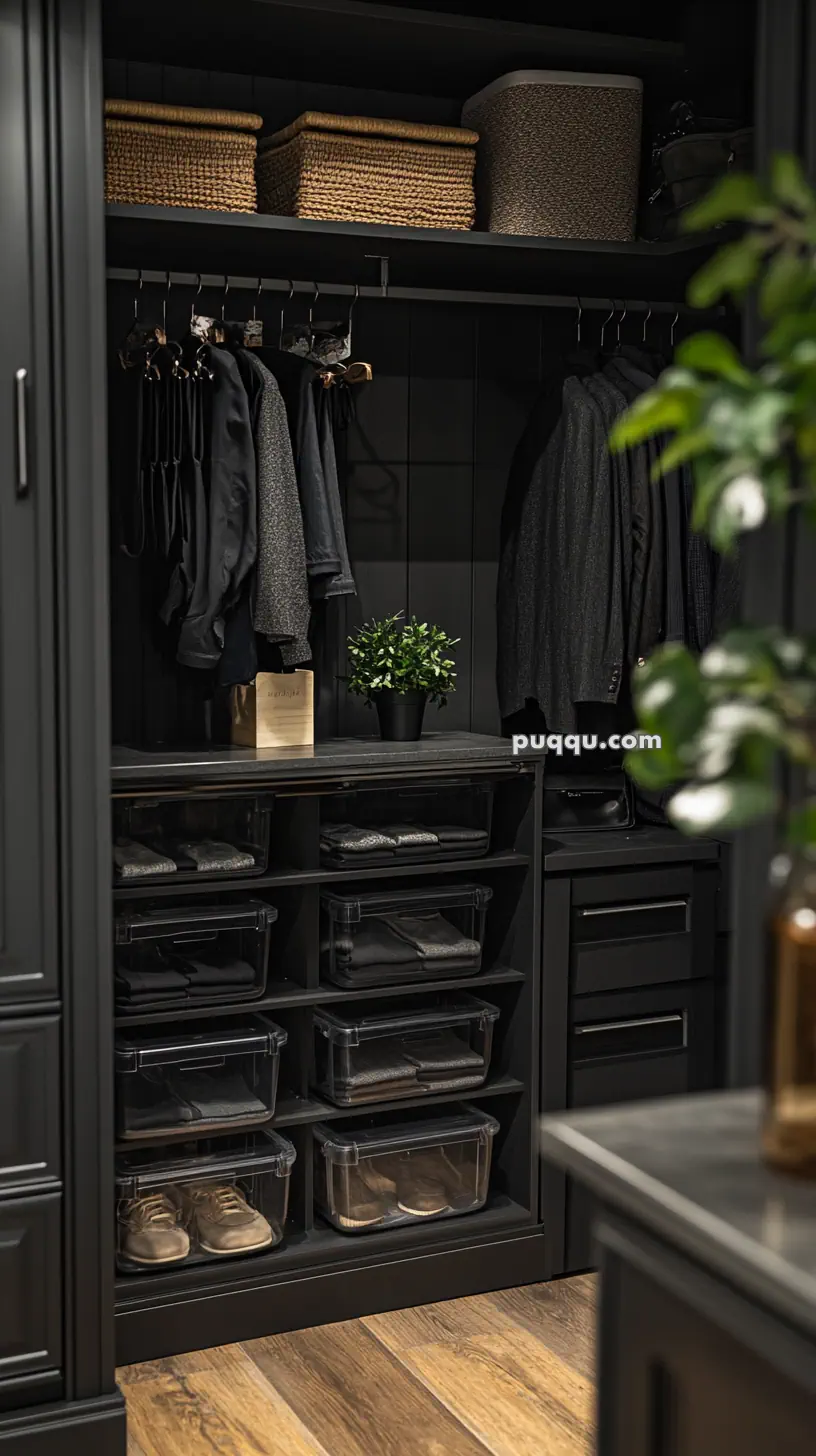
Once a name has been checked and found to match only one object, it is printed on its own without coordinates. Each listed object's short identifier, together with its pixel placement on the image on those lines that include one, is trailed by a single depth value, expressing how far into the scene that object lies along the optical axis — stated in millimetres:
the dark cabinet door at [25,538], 2344
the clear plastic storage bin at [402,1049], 3061
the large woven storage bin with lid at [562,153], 3096
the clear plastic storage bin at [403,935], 3039
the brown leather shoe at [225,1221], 2953
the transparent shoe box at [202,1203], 2891
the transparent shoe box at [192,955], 2840
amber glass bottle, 1088
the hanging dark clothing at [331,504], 3098
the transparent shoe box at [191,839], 2838
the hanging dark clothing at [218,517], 2969
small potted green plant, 3158
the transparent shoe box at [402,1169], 3078
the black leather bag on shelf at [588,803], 3375
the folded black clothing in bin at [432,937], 3104
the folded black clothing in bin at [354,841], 2996
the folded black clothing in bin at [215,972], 2893
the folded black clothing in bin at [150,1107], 2865
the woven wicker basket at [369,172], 2936
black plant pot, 3162
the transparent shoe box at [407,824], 3018
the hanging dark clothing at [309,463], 3076
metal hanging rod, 3102
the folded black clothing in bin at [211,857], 2871
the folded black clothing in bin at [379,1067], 3057
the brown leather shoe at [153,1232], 2889
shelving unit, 2883
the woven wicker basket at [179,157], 2816
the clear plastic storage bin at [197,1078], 2869
